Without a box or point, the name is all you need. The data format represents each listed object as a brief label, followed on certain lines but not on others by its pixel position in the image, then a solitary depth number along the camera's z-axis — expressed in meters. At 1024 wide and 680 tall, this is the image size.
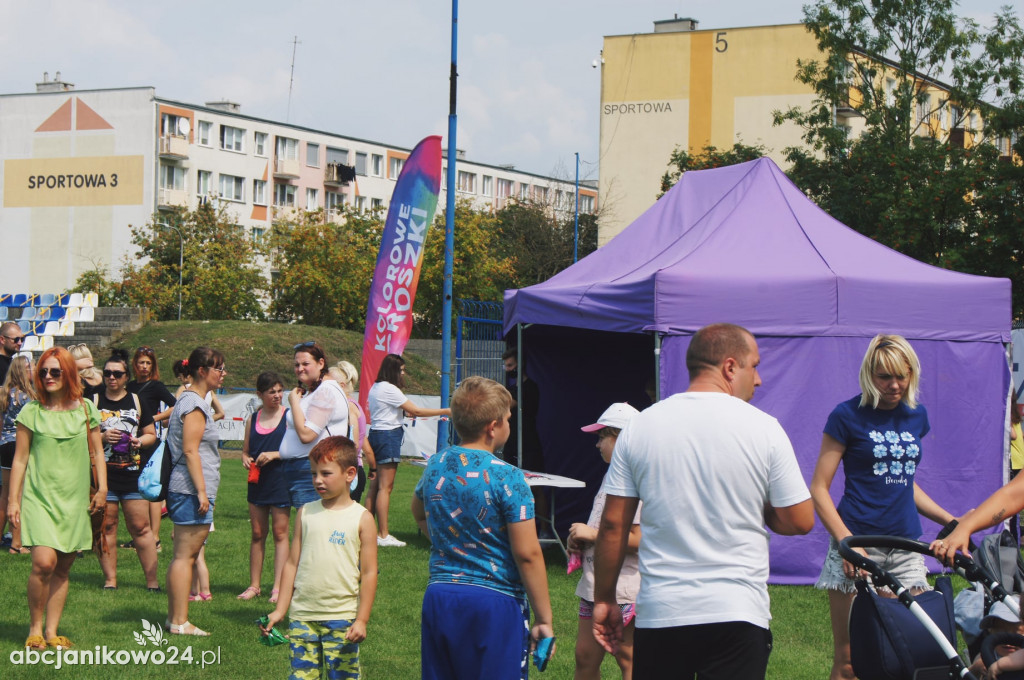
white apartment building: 60.88
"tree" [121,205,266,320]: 46.78
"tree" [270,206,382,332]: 44.62
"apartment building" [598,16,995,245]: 50.59
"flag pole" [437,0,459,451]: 13.65
